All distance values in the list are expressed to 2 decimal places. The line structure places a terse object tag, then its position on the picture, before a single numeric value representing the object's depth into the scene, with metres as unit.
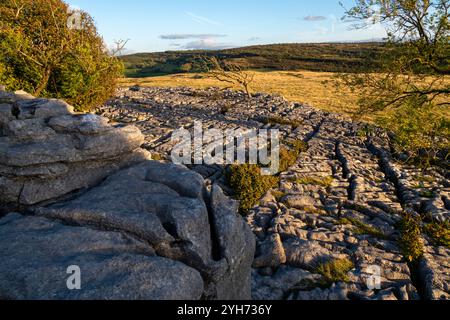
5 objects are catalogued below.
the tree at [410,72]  15.38
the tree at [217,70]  44.50
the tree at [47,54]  23.98
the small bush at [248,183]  16.61
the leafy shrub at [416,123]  15.12
